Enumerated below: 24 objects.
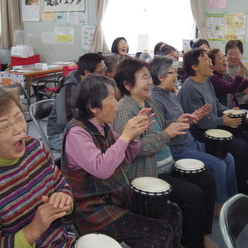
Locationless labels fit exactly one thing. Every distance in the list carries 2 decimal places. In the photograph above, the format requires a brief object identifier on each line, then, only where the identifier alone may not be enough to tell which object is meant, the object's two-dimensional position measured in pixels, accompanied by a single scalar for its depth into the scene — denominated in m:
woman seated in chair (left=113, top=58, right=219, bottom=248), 1.79
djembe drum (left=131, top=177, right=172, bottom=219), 1.51
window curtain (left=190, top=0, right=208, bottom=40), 5.57
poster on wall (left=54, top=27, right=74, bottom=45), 6.46
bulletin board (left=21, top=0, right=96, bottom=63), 6.26
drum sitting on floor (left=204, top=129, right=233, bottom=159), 2.29
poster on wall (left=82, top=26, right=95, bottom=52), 6.28
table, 4.82
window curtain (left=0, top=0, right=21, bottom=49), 6.60
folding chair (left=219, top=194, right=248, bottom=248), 1.04
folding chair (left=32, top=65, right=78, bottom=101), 4.78
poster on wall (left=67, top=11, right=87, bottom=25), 6.25
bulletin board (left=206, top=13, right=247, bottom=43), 5.50
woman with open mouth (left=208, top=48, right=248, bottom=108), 3.02
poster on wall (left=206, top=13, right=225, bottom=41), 5.59
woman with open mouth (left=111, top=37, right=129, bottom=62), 4.94
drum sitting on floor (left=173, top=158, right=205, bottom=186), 1.88
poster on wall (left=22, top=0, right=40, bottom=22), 6.57
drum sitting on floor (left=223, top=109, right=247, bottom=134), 2.65
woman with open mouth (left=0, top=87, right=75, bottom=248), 1.04
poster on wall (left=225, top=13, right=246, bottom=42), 5.48
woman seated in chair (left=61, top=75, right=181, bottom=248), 1.39
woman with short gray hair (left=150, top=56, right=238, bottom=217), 2.21
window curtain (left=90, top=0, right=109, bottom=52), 6.01
